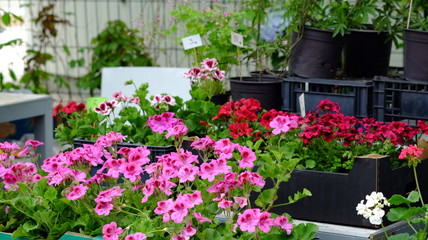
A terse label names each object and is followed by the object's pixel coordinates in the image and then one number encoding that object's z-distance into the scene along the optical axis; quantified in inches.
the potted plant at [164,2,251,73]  172.4
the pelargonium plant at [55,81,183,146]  126.0
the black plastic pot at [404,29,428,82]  138.8
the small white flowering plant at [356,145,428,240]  84.4
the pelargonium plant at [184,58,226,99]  142.4
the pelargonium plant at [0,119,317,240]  79.0
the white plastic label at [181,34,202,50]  171.3
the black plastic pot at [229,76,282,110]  151.5
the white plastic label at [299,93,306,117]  134.1
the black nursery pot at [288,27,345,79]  152.1
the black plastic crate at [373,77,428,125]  134.1
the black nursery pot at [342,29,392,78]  162.3
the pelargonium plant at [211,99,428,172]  106.4
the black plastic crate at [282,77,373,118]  137.7
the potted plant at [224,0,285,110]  152.0
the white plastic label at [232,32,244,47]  159.4
